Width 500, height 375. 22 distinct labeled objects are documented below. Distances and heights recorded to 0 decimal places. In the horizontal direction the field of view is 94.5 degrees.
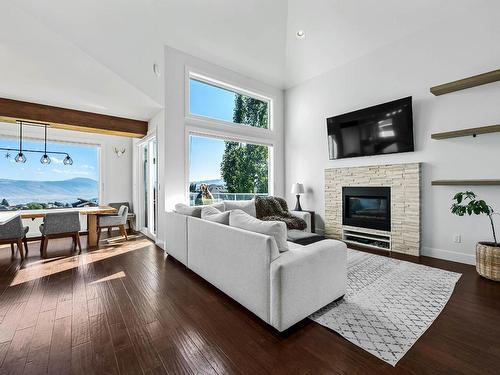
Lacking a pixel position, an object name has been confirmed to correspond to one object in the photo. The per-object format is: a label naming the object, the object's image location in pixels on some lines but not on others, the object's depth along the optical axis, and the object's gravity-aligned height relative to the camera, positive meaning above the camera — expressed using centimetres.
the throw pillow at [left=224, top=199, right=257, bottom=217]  418 -34
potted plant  270 -79
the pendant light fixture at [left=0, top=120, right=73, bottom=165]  430 +77
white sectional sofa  174 -73
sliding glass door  501 -1
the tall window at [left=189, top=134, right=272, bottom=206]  459 +41
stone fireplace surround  373 -11
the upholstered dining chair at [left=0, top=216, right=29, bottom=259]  347 -68
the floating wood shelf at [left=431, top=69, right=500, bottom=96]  294 +141
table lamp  525 -7
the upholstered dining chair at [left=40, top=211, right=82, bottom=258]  381 -65
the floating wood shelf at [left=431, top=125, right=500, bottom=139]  294 +74
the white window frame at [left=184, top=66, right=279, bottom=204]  431 +126
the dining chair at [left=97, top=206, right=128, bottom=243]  464 -67
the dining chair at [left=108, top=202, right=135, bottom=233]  595 -65
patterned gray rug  171 -112
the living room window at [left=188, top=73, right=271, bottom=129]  455 +185
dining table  395 -47
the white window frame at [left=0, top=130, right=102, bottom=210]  543 +95
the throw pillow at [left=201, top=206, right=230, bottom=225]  263 -33
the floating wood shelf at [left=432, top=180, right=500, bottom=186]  296 +5
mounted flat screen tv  383 +103
